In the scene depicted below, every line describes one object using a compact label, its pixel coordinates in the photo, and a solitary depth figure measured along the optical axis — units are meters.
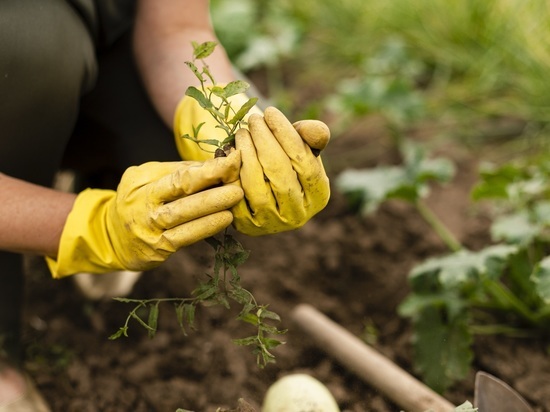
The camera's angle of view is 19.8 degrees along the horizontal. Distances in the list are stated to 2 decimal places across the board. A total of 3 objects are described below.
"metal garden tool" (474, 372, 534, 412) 1.51
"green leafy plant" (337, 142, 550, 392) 1.64
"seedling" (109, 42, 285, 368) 1.40
